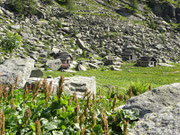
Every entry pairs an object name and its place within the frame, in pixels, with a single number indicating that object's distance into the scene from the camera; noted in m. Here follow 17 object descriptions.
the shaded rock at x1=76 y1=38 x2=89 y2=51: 70.75
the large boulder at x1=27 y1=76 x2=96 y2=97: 8.81
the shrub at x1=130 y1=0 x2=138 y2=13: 135.48
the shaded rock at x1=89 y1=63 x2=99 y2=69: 52.86
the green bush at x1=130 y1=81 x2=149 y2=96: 14.05
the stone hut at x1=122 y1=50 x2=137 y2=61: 74.31
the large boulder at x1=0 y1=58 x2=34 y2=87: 9.35
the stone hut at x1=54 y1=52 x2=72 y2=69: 55.64
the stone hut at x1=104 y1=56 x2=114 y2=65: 60.91
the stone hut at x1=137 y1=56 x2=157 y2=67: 65.12
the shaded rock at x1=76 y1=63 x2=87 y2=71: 46.92
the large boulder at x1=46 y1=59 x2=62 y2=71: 44.01
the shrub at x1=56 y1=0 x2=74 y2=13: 94.97
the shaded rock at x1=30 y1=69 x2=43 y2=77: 24.95
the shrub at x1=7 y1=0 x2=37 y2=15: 70.62
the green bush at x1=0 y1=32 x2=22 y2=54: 32.55
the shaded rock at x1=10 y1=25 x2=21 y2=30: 57.31
